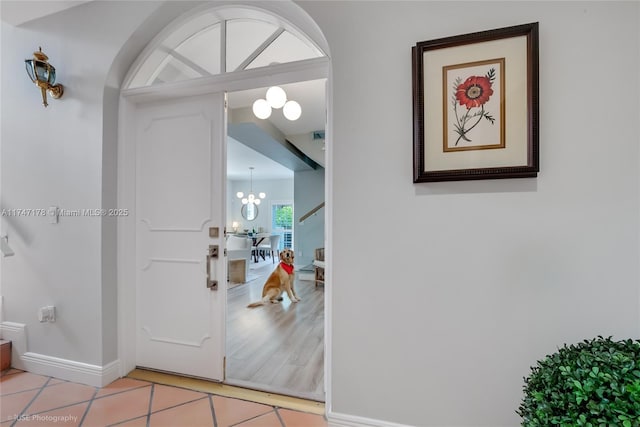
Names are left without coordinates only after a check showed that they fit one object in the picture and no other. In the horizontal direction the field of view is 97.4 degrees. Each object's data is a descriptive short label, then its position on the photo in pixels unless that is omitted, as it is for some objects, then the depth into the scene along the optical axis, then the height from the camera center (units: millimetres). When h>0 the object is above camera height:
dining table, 9001 -923
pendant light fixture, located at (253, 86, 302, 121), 2799 +1150
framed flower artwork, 1326 +535
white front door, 2053 -152
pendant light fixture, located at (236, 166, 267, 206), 9961 +654
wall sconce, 2006 +1021
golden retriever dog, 4109 -1005
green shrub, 796 -538
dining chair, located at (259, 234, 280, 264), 9338 -1011
